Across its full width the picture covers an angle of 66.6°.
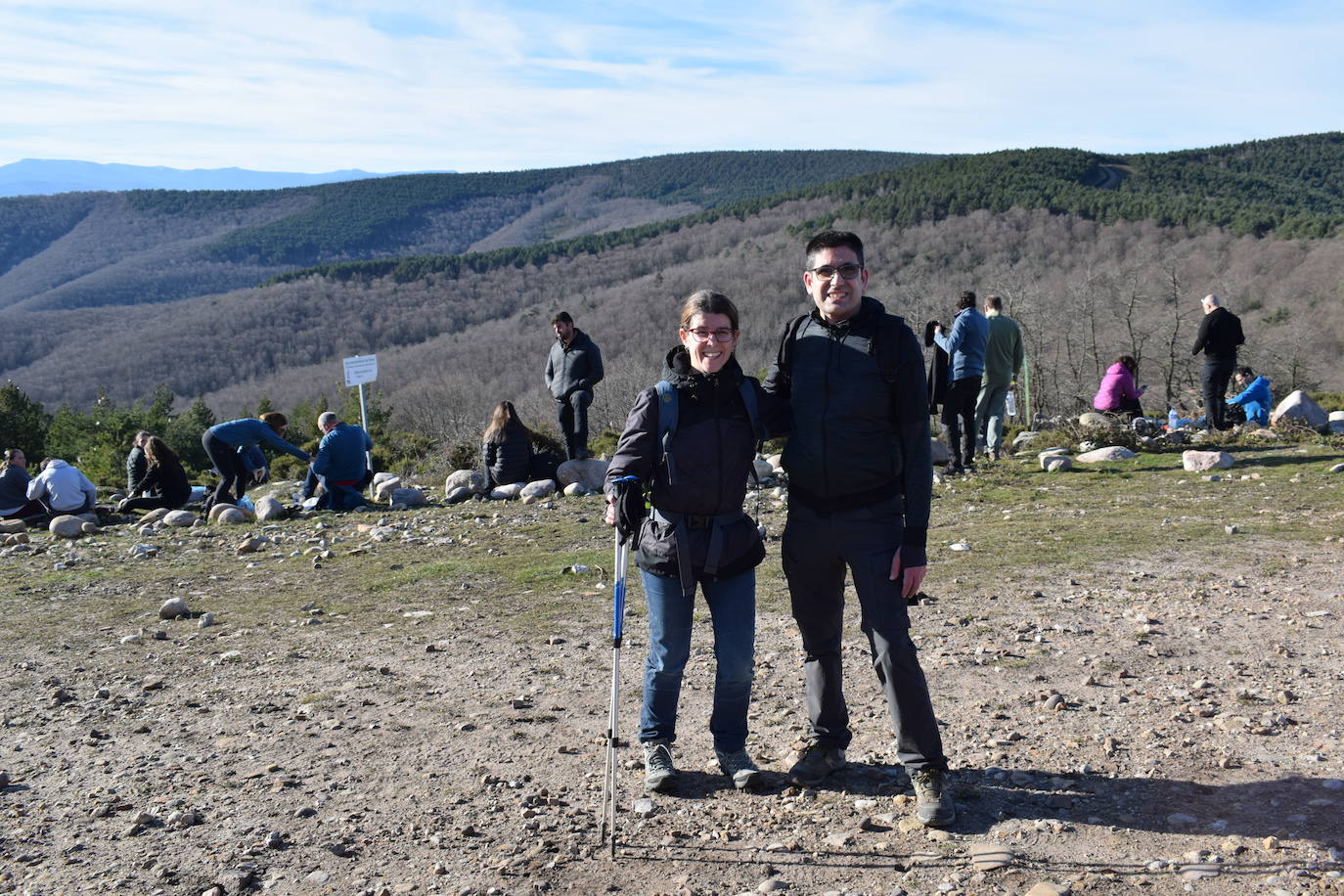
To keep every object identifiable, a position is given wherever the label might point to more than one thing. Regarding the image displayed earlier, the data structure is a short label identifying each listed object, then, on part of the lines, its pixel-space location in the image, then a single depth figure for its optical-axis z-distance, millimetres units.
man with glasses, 3379
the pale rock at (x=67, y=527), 11500
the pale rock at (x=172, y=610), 6973
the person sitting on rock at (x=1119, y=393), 12984
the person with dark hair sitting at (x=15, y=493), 12789
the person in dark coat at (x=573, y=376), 11812
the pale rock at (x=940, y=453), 11680
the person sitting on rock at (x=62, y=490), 12469
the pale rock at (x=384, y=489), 13328
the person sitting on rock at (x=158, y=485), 12961
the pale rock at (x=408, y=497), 12297
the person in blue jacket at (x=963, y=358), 10250
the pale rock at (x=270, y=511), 11820
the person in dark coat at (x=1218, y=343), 11898
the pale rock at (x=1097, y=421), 12312
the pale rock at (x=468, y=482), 12477
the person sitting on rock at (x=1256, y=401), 13500
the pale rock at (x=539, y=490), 11812
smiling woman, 3564
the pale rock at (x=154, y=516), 12123
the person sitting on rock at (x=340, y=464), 12016
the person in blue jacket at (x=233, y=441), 12586
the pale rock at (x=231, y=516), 11680
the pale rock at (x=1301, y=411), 12719
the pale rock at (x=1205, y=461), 10328
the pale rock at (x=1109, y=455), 11359
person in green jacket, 11109
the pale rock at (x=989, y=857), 3105
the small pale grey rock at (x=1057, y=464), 10891
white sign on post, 15992
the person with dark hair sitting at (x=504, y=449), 12289
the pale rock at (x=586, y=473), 12047
